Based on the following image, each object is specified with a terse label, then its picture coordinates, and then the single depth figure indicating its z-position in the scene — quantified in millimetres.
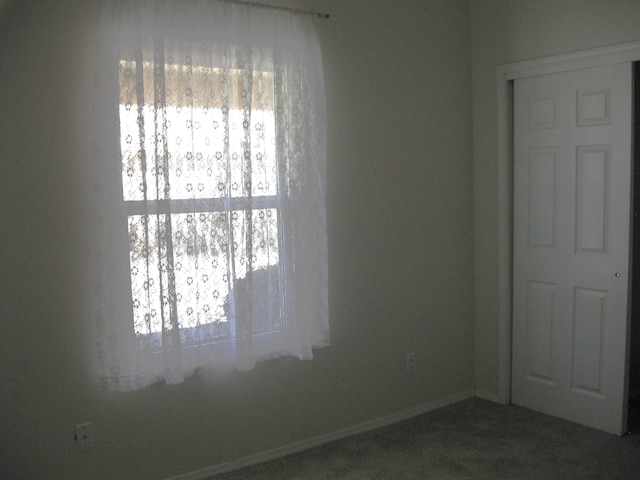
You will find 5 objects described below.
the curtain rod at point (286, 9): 3112
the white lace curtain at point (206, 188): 2812
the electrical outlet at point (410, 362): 3990
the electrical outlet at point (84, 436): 2812
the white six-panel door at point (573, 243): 3521
